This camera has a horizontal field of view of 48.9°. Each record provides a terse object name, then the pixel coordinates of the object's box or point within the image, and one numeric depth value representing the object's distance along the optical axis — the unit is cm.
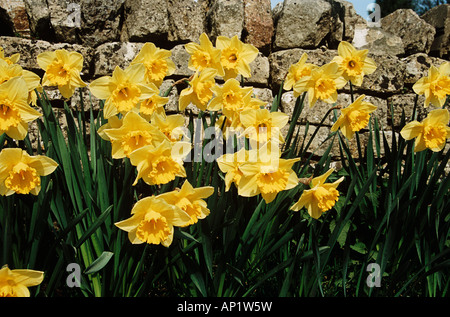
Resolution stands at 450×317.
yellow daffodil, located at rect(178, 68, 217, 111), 74
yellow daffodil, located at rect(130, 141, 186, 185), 62
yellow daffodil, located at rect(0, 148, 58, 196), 60
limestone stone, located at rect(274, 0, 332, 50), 125
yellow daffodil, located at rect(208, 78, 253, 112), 73
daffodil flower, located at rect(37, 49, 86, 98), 74
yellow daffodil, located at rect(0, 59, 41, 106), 70
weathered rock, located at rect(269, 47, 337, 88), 123
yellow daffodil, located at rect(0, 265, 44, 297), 56
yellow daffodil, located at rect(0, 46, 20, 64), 77
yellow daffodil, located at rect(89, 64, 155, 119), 68
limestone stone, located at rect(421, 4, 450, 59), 142
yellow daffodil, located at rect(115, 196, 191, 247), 61
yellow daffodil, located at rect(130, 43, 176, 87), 75
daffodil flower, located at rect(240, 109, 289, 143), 71
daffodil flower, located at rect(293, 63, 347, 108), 79
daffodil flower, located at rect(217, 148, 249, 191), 66
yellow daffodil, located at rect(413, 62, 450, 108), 83
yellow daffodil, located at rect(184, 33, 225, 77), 76
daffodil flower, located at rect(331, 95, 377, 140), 78
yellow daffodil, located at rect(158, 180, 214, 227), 63
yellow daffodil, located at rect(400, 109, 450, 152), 78
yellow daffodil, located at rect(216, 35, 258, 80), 77
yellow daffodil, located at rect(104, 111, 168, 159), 64
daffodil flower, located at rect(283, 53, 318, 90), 83
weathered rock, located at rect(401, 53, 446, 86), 132
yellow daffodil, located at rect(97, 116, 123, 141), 69
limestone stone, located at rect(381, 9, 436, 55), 138
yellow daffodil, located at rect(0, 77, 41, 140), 63
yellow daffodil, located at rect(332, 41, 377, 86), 84
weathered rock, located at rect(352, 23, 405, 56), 136
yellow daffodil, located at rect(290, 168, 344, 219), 68
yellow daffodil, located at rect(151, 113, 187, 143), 68
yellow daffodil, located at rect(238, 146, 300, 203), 65
